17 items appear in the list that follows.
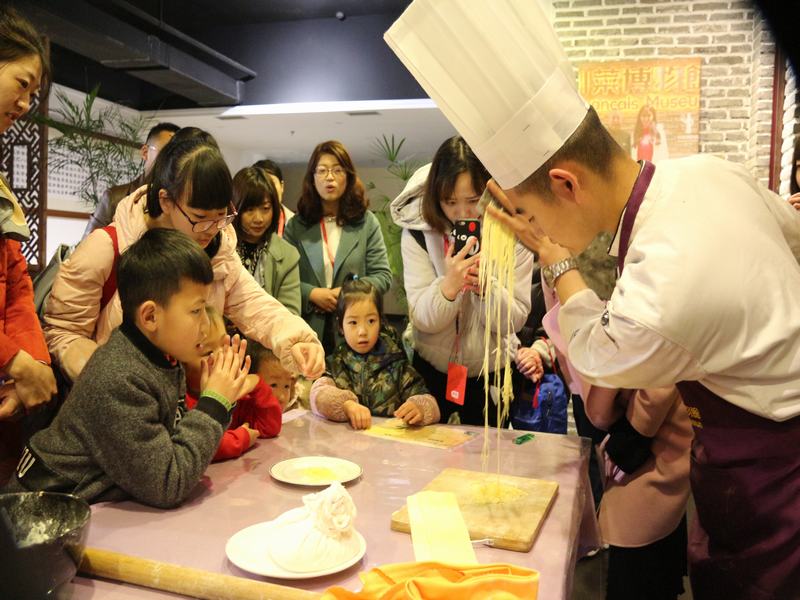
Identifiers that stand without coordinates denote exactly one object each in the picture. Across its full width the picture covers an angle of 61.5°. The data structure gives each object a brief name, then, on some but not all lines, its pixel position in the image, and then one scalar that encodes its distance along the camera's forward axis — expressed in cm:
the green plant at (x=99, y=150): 534
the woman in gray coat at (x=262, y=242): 320
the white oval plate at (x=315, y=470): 161
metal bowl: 94
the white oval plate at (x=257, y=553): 111
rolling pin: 104
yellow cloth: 98
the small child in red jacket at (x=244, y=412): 182
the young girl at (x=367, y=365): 252
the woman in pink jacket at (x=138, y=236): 185
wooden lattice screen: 530
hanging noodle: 175
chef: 119
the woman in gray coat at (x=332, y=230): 362
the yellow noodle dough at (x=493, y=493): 151
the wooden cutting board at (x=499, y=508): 130
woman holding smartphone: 242
